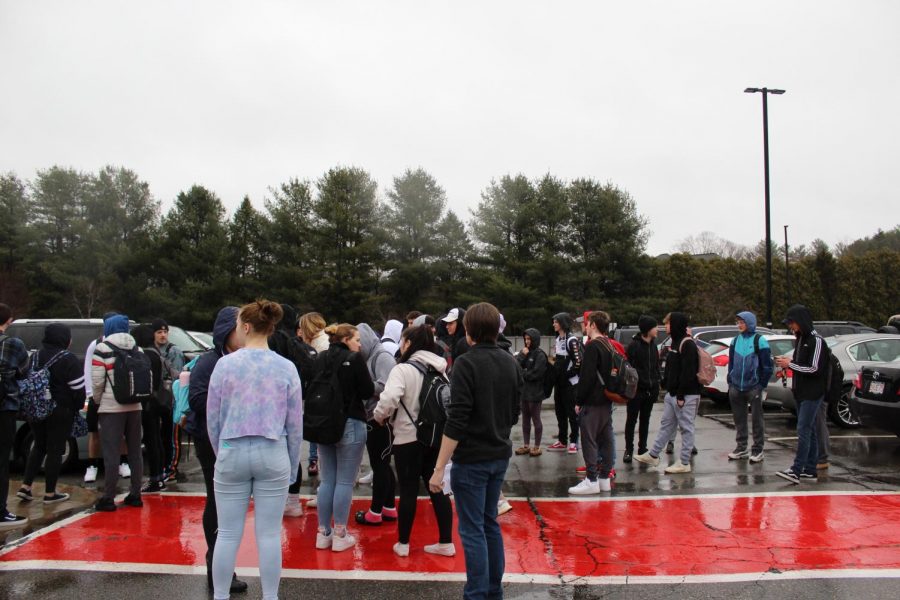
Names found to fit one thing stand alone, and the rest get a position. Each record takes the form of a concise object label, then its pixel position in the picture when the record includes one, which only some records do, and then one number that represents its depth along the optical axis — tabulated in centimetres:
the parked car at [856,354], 1065
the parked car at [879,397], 812
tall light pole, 2170
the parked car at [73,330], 933
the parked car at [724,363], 1145
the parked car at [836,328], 2095
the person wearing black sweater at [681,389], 789
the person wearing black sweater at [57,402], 635
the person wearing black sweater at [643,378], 854
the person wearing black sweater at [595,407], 675
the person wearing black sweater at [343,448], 521
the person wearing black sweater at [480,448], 387
